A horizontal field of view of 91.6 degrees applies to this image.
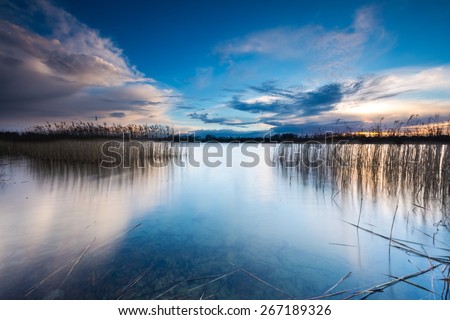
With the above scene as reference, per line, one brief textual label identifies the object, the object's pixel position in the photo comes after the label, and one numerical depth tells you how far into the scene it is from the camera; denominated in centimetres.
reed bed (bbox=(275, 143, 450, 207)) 549
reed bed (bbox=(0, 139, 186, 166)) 1134
